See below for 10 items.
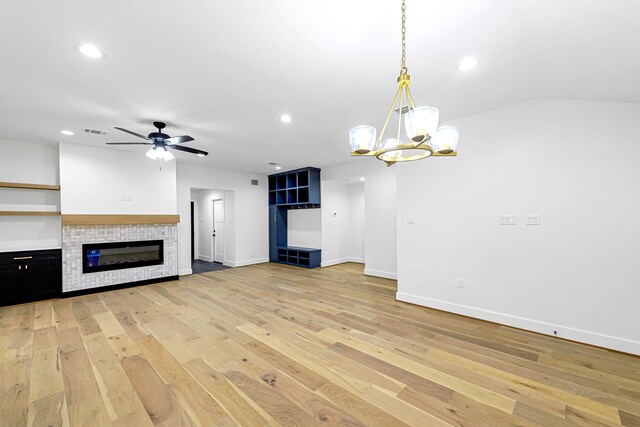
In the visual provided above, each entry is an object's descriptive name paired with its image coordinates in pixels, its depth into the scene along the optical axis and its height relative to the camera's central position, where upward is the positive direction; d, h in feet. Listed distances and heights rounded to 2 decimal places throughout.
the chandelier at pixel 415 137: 4.97 +1.68
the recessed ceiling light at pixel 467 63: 7.30 +4.29
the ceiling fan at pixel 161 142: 12.00 +3.59
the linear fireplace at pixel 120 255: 16.25 -2.40
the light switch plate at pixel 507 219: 10.56 -0.31
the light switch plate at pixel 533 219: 10.06 -0.32
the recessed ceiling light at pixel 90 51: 6.73 +4.49
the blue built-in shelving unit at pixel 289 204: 23.16 +1.10
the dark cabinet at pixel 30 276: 13.89 -3.03
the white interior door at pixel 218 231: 26.19 -1.41
